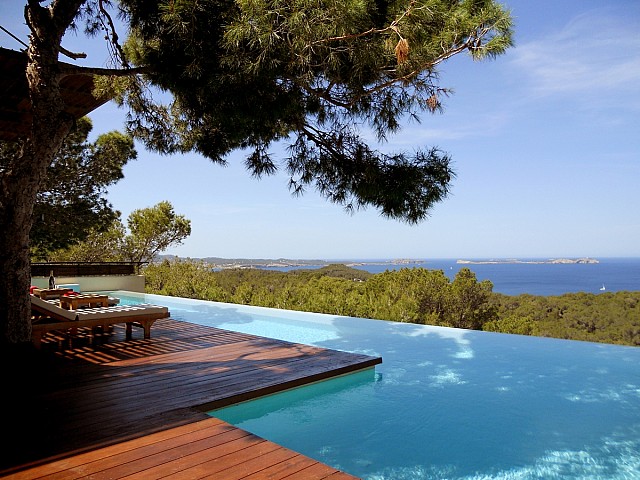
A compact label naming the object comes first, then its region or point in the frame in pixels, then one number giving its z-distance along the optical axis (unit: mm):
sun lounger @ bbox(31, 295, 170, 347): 4875
